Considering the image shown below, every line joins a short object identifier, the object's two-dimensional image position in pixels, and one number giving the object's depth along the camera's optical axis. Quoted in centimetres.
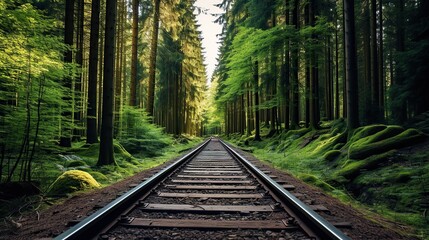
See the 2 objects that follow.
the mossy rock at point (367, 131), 845
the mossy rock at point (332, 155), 902
